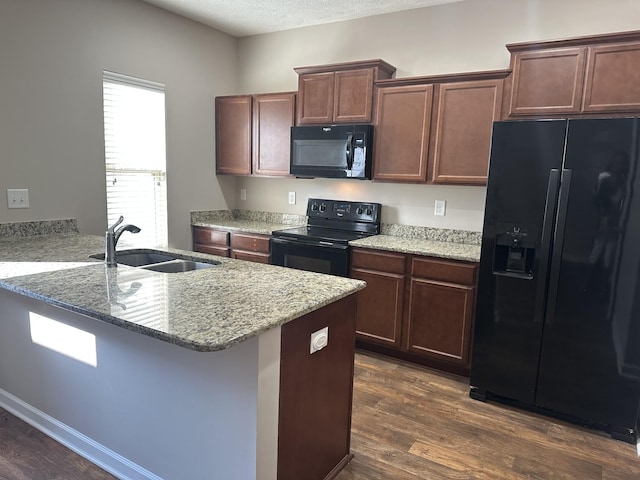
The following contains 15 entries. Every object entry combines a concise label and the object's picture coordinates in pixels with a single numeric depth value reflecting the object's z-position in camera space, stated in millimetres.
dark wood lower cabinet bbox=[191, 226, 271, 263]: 3816
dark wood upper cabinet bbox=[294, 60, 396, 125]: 3361
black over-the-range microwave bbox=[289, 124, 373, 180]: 3383
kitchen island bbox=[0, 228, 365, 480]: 1487
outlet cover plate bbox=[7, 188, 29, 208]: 2814
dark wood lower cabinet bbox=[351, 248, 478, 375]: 2938
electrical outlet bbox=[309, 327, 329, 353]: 1717
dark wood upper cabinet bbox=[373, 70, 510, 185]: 2957
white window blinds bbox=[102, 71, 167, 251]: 3414
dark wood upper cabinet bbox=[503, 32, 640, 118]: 2451
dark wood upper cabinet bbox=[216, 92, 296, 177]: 3887
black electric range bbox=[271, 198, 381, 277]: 3359
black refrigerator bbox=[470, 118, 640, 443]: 2264
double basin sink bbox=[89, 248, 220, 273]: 2367
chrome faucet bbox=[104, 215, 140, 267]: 2168
